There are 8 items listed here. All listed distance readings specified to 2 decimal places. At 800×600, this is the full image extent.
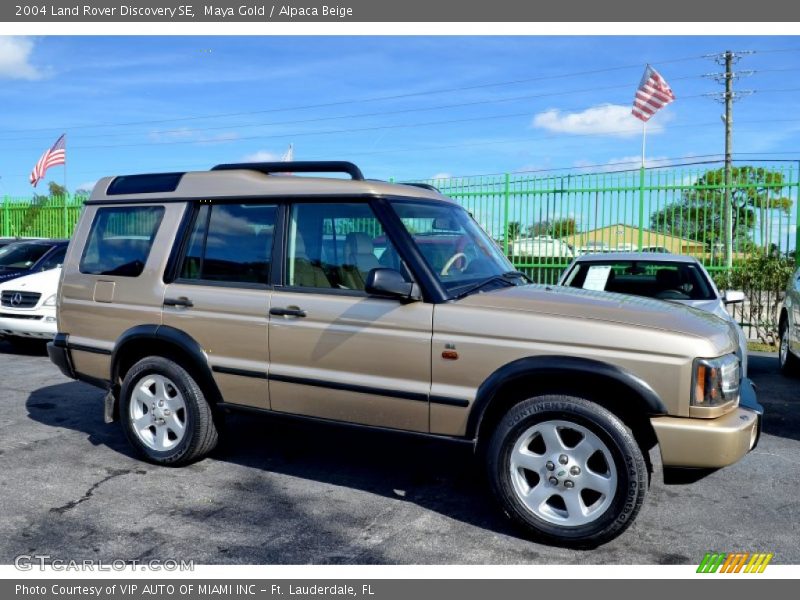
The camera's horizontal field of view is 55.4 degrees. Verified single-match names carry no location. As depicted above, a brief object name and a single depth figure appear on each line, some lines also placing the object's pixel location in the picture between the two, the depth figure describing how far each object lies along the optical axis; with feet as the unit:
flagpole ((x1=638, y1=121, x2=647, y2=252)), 40.54
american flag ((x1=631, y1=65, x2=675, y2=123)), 55.98
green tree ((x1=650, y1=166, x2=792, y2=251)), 38.40
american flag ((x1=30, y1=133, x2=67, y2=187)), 74.43
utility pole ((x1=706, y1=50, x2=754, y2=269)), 119.96
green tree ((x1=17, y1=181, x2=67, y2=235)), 64.69
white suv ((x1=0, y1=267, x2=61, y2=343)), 31.96
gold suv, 12.62
